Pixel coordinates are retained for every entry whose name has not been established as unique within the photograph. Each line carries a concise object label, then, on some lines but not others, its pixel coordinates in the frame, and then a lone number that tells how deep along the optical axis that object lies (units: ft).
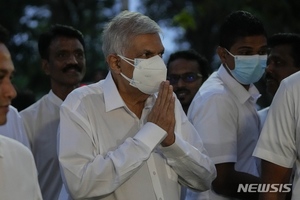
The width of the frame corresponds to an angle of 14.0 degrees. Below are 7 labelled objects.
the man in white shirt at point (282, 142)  21.67
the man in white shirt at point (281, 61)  29.76
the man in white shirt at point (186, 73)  32.73
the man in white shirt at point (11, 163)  18.97
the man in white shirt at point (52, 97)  29.65
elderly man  22.13
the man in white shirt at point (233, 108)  26.02
